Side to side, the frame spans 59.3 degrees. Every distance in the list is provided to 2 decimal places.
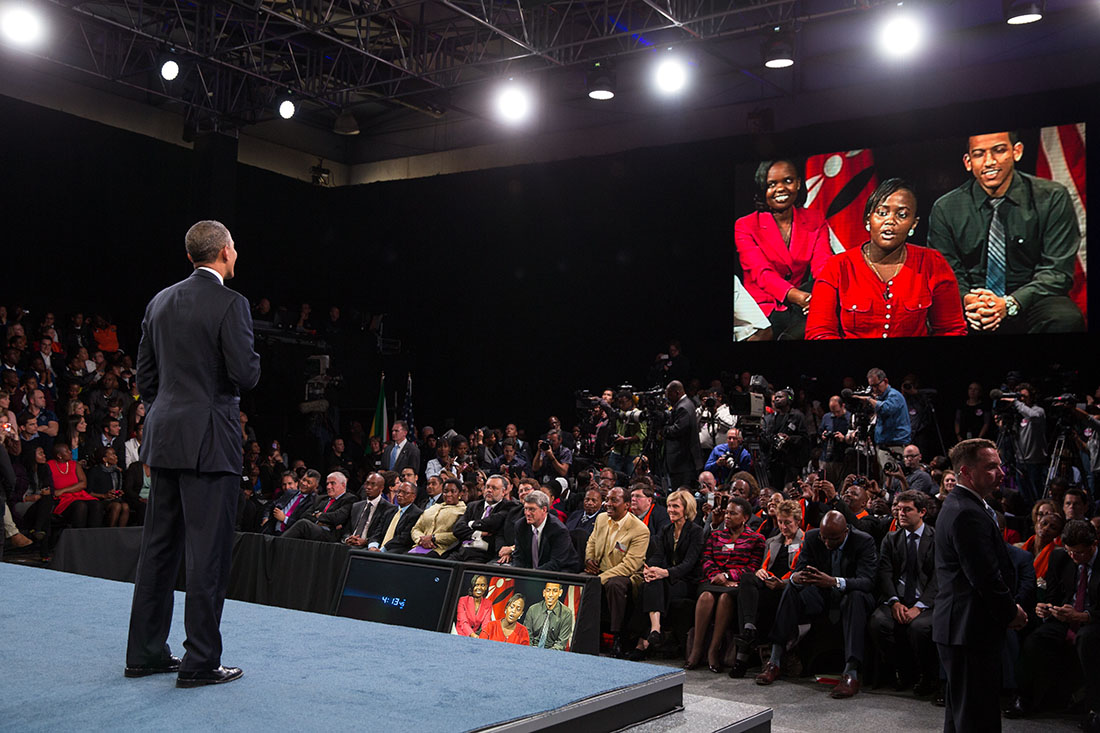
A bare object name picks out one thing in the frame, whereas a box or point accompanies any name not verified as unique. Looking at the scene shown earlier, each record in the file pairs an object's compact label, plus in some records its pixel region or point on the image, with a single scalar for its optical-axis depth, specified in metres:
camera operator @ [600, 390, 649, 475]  9.66
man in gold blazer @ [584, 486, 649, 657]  6.33
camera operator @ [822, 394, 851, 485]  8.80
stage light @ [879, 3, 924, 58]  9.16
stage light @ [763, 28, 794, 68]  10.28
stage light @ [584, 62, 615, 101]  11.55
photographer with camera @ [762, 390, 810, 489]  9.16
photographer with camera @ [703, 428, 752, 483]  9.02
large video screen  10.09
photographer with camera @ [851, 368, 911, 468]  8.51
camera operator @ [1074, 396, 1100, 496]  7.91
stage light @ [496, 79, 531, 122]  11.34
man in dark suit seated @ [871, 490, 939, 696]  5.35
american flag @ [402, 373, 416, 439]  13.78
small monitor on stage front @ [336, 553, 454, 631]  5.14
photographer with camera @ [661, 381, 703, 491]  8.91
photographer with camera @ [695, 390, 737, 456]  10.22
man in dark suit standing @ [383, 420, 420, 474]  10.15
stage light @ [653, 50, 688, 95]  10.45
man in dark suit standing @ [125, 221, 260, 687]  2.48
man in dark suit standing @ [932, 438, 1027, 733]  3.38
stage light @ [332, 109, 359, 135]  15.57
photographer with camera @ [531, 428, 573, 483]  10.39
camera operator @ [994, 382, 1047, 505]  8.30
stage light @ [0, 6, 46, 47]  9.69
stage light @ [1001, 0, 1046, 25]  9.37
